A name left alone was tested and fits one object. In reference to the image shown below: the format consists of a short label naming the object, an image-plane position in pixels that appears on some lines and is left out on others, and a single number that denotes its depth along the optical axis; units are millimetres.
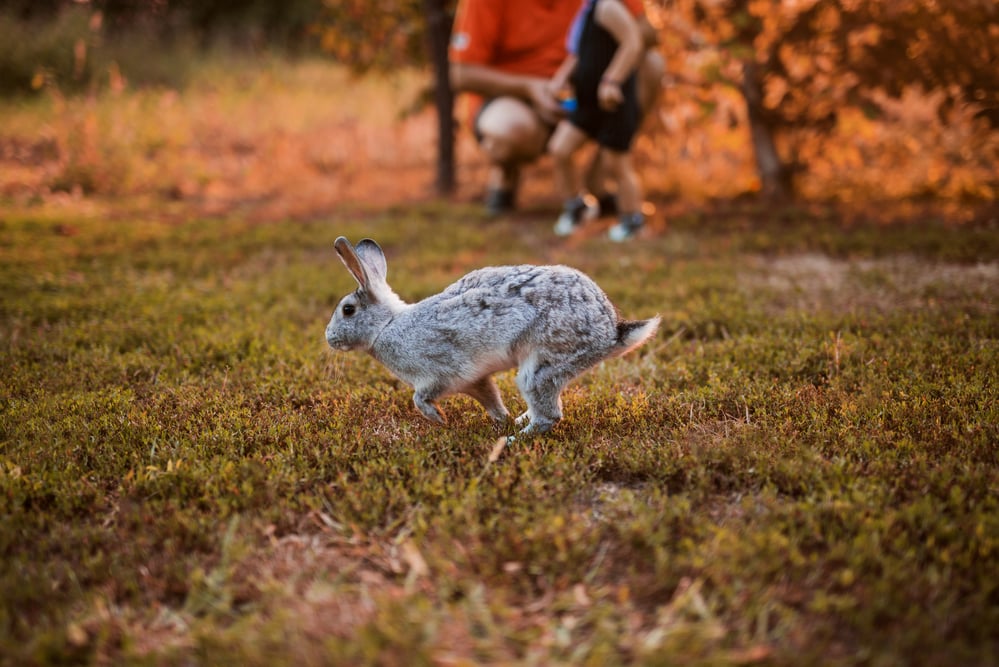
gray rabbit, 3496
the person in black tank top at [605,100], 7145
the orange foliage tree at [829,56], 7129
